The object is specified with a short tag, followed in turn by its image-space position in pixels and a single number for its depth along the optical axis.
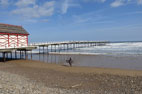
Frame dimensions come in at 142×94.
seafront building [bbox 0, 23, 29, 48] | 20.24
